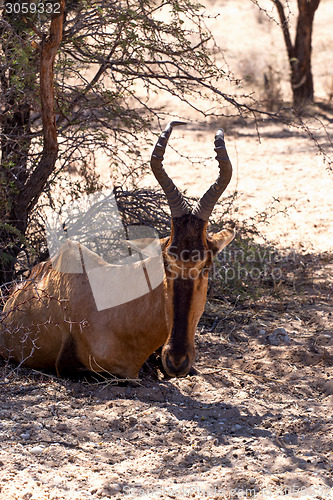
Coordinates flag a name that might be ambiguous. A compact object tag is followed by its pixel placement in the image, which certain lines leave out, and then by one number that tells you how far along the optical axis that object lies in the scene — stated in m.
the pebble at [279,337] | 11.60
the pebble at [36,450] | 7.20
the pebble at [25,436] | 7.58
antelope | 8.77
